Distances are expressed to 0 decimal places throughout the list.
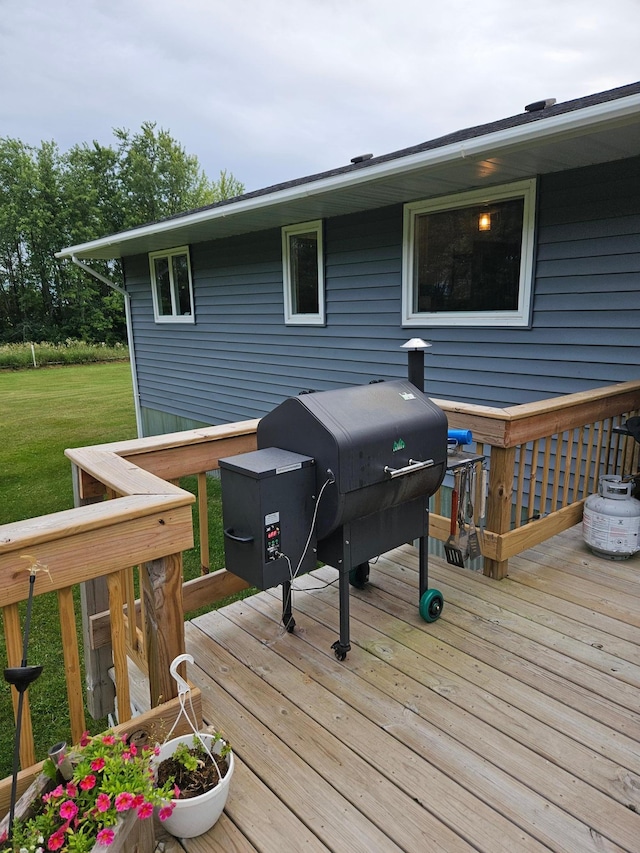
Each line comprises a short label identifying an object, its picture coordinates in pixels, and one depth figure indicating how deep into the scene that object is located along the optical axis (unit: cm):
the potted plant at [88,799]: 113
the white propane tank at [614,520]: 310
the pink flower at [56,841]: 110
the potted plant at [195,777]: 146
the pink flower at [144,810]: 121
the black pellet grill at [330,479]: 198
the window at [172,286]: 856
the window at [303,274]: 621
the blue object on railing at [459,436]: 254
